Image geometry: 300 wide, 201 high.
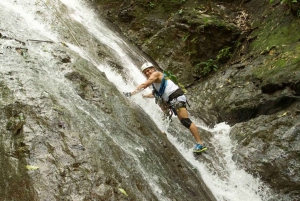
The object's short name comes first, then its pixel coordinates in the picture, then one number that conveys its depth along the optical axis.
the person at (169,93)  6.78
